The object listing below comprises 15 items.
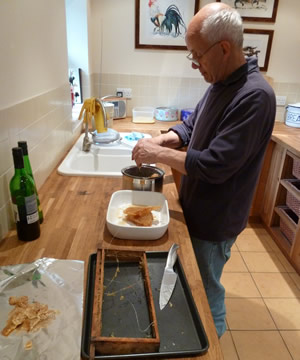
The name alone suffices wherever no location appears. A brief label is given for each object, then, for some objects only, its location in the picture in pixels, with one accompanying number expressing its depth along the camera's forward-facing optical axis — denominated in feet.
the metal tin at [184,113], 9.20
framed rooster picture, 8.61
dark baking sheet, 1.96
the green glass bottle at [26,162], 2.99
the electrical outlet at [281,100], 9.61
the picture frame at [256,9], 8.67
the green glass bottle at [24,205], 2.99
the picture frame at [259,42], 8.96
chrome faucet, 6.07
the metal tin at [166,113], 9.17
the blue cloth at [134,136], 6.91
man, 3.17
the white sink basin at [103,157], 5.99
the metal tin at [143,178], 3.96
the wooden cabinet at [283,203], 7.25
